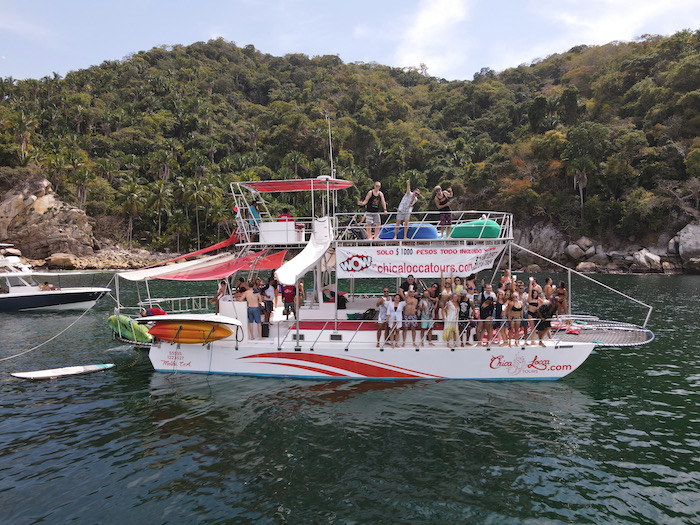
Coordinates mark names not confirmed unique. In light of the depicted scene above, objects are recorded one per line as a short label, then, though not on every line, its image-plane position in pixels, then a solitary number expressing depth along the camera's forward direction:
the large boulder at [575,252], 55.53
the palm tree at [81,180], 63.50
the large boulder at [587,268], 52.66
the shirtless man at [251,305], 13.24
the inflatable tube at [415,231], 13.29
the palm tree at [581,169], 54.41
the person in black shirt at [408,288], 12.84
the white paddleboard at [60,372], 13.58
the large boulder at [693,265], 46.60
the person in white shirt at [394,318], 12.48
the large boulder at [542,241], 58.66
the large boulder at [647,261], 49.66
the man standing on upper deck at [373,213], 13.38
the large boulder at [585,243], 55.91
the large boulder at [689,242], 48.00
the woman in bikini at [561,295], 13.62
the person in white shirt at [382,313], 12.59
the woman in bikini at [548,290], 14.09
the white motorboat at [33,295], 28.89
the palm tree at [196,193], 64.53
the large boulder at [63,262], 56.00
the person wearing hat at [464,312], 12.58
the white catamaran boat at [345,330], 12.50
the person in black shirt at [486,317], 12.53
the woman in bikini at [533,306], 12.75
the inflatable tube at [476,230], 13.28
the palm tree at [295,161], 75.69
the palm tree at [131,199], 63.97
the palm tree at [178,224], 66.94
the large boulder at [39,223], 56.34
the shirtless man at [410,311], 12.60
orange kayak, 12.74
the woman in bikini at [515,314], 12.28
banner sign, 12.99
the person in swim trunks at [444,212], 13.10
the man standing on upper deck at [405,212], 13.12
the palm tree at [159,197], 65.12
